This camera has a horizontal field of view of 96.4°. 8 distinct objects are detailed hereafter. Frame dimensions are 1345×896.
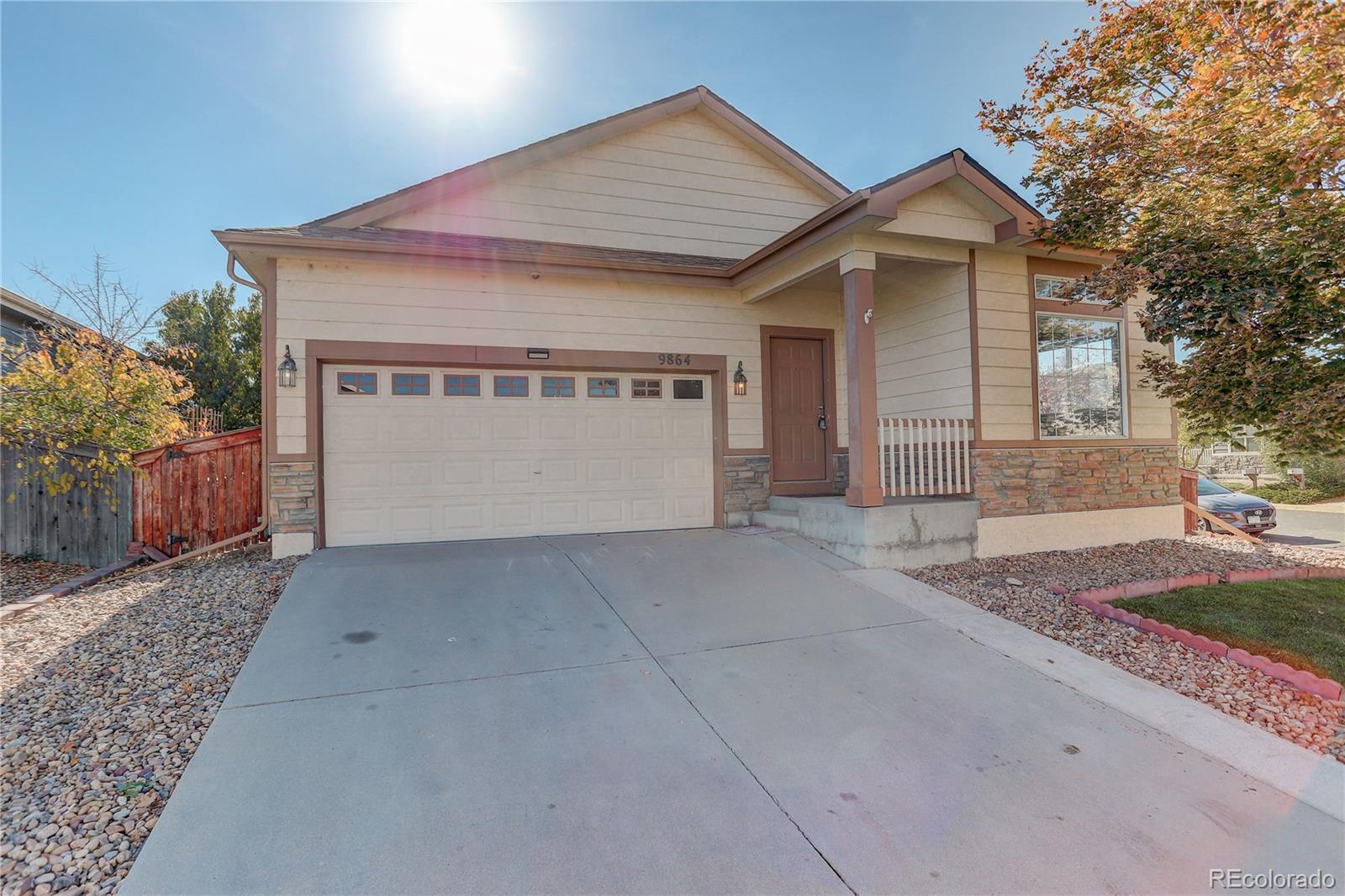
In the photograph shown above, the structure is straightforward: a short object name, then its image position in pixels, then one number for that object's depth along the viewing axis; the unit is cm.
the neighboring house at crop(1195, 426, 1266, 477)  2097
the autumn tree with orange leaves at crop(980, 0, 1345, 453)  438
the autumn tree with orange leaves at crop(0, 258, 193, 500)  655
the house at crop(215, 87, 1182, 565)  653
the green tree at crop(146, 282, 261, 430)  1465
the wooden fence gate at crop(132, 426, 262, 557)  681
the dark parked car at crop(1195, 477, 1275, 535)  1071
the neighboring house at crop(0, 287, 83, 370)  1133
